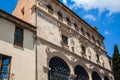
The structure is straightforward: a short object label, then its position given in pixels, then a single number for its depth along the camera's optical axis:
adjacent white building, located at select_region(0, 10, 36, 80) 6.06
